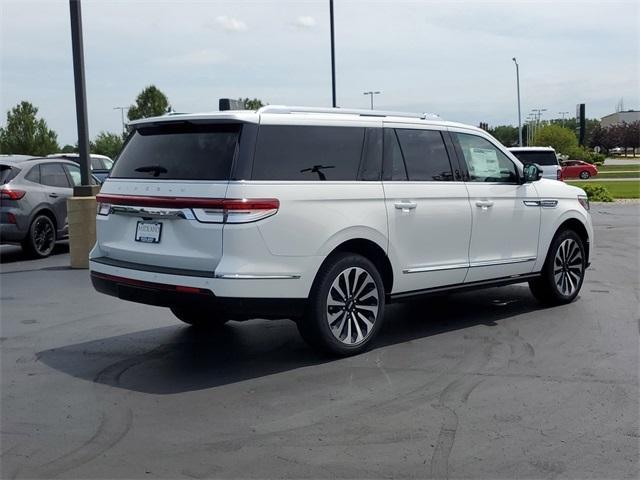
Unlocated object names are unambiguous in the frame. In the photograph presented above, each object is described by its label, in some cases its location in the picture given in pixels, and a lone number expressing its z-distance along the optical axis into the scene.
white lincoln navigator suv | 5.37
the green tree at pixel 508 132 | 128.71
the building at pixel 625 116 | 141.91
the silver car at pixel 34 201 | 12.11
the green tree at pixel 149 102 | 62.44
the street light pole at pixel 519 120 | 55.47
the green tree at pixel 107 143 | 83.56
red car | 52.31
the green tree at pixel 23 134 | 60.41
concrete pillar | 10.99
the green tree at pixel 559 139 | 76.56
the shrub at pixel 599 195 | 25.77
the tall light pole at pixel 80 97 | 10.88
